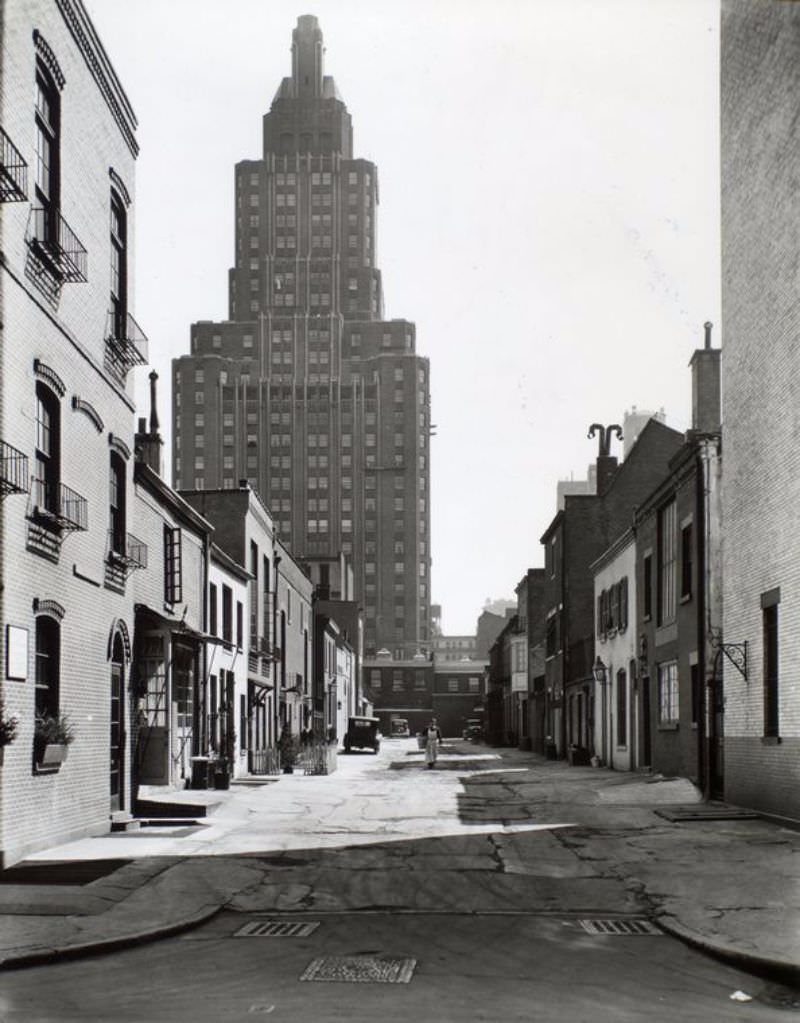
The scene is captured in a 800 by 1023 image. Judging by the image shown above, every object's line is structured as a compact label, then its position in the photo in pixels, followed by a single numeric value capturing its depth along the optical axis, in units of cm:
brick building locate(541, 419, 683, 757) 4684
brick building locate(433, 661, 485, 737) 12694
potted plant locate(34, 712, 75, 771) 1561
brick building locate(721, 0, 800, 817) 1897
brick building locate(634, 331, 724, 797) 2495
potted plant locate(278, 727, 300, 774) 3999
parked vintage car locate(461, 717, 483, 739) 9369
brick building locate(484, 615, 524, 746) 7381
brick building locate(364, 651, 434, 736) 12744
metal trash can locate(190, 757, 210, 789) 2833
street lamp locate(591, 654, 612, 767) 4000
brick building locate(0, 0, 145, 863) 1478
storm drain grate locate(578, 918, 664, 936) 1108
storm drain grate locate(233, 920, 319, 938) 1095
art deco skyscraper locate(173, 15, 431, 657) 14975
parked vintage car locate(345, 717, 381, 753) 6538
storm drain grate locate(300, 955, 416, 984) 900
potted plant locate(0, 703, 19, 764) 1297
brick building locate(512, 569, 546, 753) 6025
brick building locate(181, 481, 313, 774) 3806
